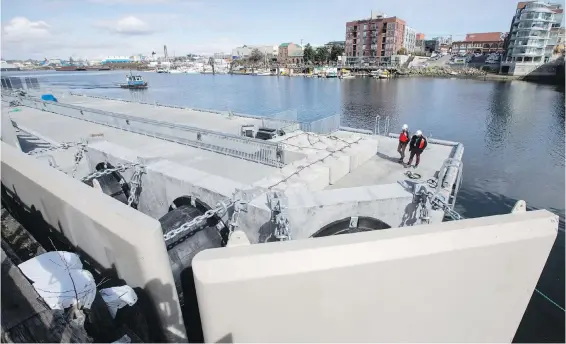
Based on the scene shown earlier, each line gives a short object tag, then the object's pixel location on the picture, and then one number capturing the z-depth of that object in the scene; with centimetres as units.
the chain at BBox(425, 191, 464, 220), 616
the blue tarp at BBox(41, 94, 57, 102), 3562
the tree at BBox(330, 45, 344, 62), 13750
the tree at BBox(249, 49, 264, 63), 19138
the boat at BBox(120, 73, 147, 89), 7675
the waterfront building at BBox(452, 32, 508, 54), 13512
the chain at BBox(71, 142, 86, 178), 1179
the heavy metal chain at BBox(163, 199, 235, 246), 515
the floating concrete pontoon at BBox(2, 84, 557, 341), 291
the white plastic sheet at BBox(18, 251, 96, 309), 441
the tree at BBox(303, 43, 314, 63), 14125
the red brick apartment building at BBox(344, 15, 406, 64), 11281
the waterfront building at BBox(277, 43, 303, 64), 15951
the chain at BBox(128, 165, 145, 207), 959
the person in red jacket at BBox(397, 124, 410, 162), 1251
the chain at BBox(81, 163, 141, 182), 820
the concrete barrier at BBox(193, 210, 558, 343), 285
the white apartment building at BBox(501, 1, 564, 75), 9000
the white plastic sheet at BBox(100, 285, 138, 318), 452
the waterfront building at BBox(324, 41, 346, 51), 19275
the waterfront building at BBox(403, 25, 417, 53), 13338
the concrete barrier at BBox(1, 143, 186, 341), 385
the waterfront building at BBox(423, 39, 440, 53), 17080
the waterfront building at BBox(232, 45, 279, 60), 19174
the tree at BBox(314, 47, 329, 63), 14012
